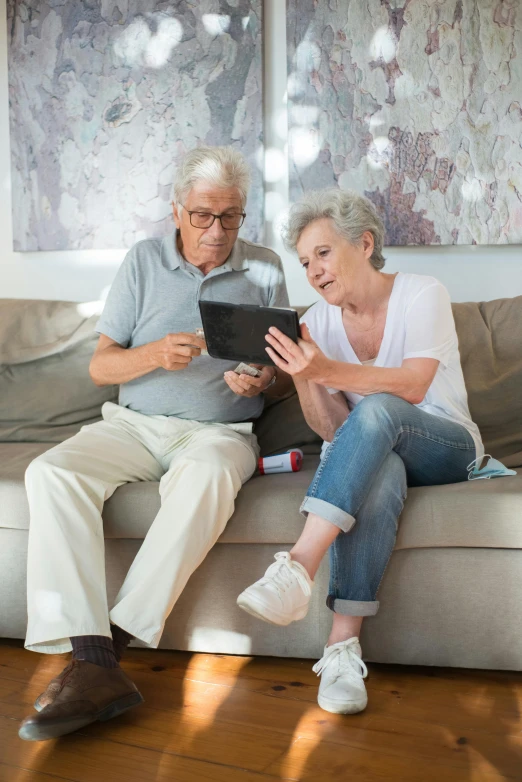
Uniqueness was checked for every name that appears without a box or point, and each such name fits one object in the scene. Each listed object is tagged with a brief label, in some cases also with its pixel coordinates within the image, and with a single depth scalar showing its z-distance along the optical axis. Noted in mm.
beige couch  1731
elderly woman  1628
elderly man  1597
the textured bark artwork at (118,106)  2803
